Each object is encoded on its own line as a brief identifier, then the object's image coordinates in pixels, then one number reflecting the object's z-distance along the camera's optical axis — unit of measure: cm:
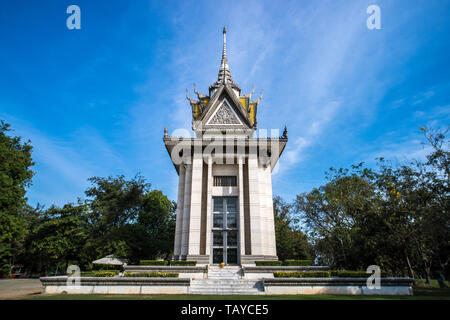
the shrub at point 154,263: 1778
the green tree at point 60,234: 3216
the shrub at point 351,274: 1371
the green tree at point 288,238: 3913
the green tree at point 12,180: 2342
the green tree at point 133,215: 3231
